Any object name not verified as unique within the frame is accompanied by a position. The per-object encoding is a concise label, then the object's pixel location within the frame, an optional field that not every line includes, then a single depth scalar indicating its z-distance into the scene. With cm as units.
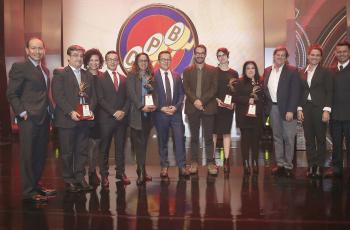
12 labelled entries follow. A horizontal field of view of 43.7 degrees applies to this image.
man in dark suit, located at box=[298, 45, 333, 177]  510
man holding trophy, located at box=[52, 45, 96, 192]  432
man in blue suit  509
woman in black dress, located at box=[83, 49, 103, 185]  476
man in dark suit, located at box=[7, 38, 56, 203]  398
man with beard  528
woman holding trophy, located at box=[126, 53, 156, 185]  485
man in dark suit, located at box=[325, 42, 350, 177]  509
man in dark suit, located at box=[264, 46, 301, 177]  511
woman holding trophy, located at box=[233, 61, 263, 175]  520
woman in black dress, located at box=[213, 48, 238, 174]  540
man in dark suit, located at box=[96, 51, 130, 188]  476
